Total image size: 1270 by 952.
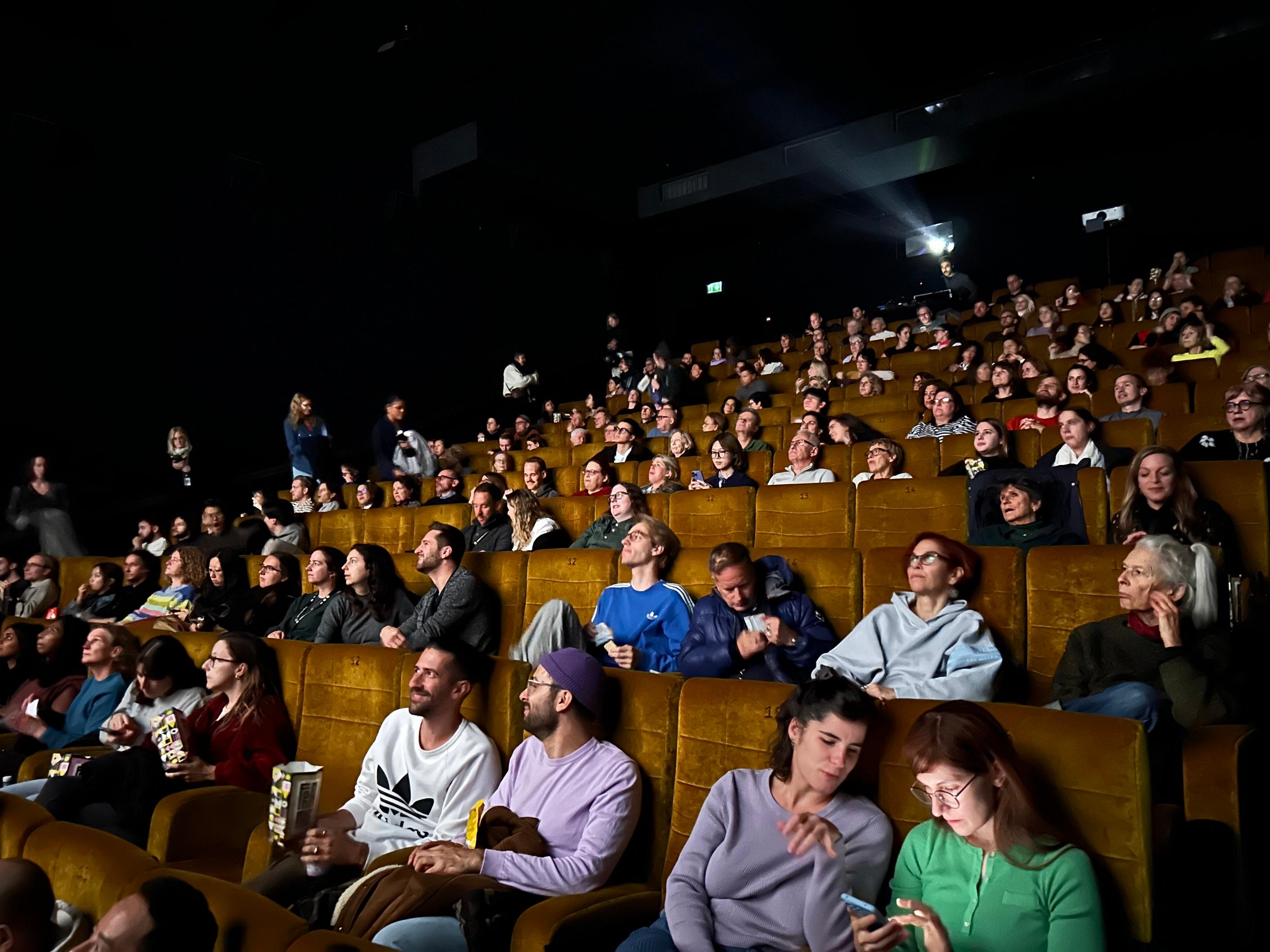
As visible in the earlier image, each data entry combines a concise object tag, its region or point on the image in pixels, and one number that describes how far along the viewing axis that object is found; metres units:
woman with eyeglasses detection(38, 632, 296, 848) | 1.65
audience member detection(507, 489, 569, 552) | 2.81
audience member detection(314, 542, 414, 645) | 2.40
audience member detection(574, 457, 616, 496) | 3.20
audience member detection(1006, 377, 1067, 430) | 2.96
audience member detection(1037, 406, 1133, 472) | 2.39
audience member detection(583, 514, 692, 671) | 1.96
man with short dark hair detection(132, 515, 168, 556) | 4.12
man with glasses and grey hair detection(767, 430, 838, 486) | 2.88
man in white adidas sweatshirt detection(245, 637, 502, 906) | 1.40
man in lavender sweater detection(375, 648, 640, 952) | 1.18
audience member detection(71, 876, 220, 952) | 0.97
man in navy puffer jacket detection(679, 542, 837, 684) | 1.73
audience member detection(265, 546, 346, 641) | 2.51
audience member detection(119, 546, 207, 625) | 2.99
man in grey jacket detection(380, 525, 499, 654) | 2.22
